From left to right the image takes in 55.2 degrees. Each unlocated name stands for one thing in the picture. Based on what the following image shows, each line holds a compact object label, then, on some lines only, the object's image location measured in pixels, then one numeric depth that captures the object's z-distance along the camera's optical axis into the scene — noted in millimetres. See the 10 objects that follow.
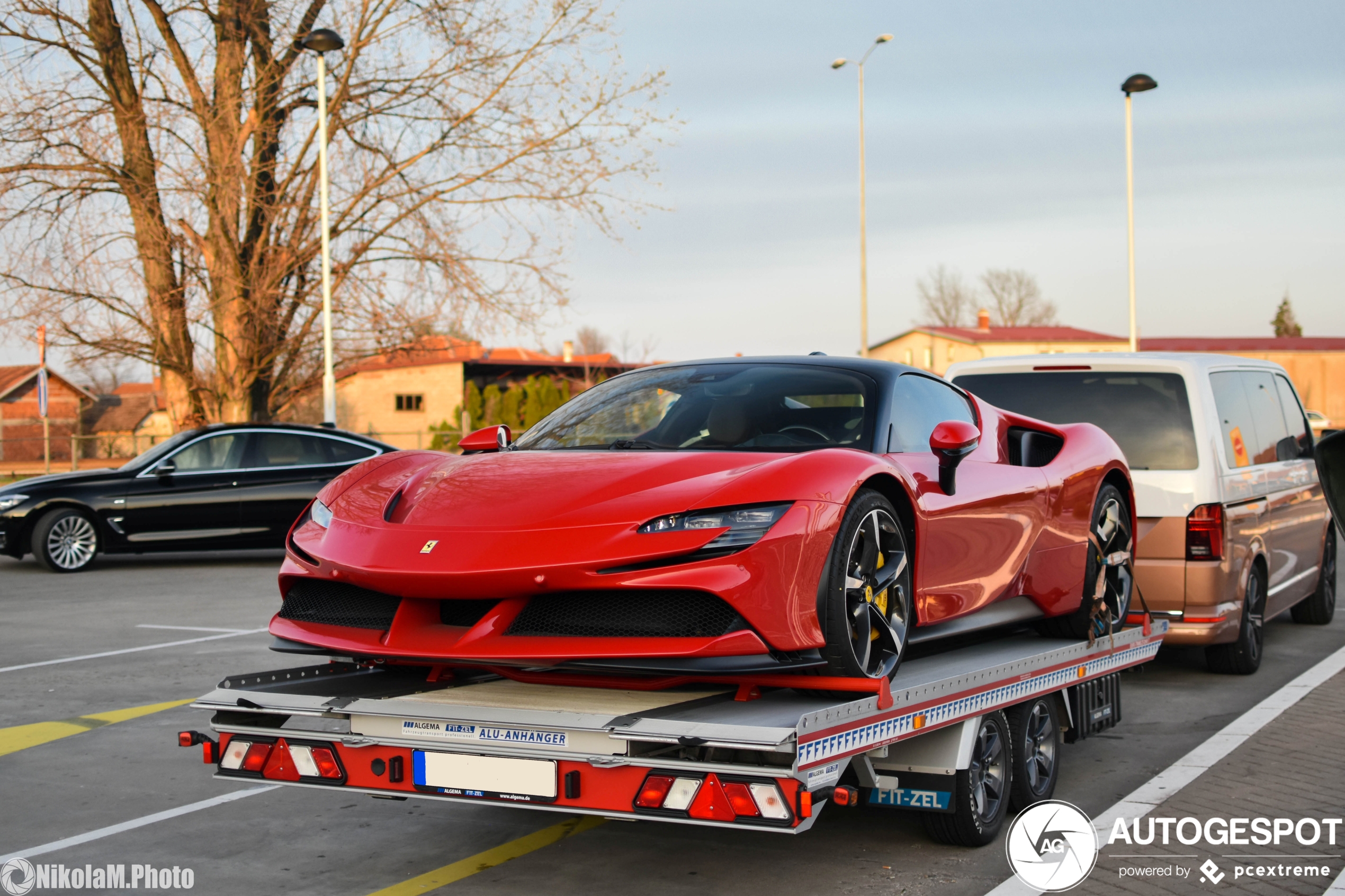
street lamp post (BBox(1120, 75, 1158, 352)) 29562
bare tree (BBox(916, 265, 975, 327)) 91438
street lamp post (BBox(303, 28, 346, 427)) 19391
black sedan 13469
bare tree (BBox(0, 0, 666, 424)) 19812
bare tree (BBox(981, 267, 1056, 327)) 90938
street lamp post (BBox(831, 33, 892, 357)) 30375
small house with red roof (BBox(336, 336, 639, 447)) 59188
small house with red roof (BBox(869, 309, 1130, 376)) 68438
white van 7449
